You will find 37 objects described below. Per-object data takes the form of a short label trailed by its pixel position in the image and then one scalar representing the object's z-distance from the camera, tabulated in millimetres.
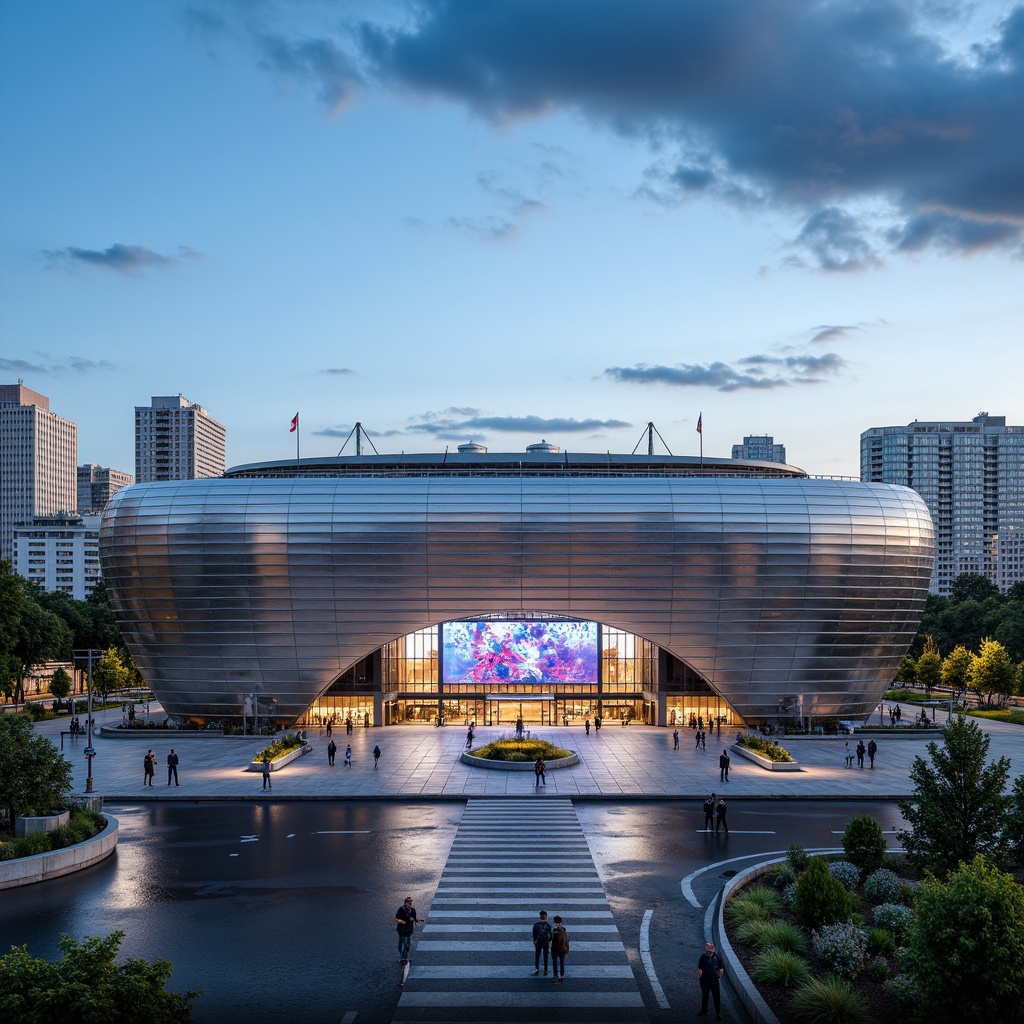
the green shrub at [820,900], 22062
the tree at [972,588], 148412
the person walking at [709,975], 18234
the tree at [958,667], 92188
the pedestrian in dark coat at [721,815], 34344
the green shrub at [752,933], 21516
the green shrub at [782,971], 19203
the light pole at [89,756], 40362
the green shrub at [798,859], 26250
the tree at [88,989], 14258
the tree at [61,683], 90188
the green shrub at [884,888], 24375
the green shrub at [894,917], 21875
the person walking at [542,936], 20078
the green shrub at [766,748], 51184
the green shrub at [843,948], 19594
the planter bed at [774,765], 49562
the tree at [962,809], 24078
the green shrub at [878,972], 19609
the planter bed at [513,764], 48375
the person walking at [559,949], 19750
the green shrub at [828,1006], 17328
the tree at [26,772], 30703
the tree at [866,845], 26531
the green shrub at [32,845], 28547
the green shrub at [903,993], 17891
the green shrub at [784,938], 20984
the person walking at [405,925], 20266
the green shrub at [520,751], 49781
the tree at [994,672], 81875
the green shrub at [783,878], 25938
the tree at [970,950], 15562
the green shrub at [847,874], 25781
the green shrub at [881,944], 20875
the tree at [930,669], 95250
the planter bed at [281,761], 48844
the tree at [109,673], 90375
